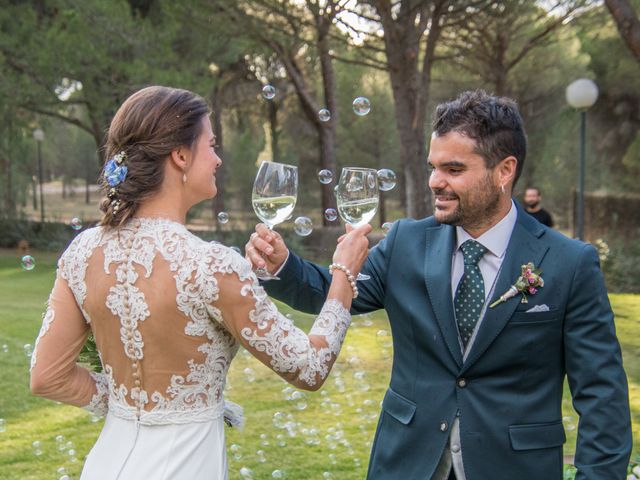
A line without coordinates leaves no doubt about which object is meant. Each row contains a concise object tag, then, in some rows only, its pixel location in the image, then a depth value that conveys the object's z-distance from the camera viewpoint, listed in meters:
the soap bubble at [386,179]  3.32
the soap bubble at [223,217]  3.88
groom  2.32
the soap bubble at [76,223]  3.45
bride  2.13
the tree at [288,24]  13.88
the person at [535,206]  11.35
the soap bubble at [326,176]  3.87
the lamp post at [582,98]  13.79
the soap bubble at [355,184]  2.50
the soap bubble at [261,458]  5.82
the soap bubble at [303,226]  3.20
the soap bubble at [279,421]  6.61
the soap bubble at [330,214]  3.62
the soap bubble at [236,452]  5.86
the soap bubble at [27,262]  4.28
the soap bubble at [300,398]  7.37
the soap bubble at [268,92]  4.04
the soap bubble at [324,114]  4.46
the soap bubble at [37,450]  5.62
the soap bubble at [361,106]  4.19
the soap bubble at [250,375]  8.35
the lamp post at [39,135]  25.61
